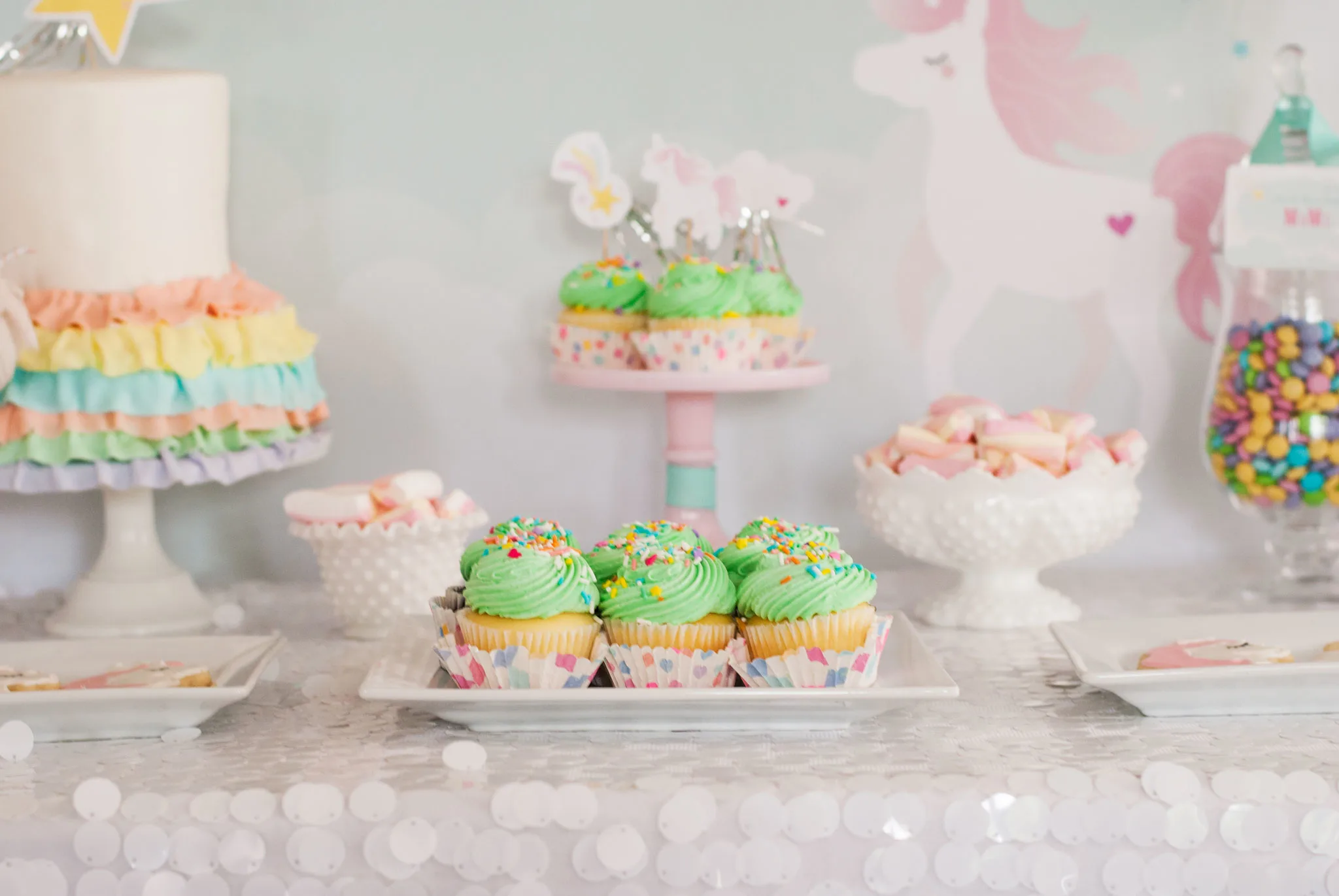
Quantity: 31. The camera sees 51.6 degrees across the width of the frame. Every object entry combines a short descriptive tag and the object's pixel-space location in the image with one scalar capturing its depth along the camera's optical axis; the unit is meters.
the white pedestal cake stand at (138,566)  1.12
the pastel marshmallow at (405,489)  1.12
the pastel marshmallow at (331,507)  1.11
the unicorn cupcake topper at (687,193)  1.31
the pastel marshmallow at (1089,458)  1.13
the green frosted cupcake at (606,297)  1.23
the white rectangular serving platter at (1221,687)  0.86
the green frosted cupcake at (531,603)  0.85
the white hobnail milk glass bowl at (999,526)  1.12
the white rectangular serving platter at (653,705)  0.83
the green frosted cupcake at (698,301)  1.18
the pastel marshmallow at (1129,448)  1.16
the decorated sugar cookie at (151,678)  0.89
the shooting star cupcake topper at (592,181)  1.31
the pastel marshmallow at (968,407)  1.17
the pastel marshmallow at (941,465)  1.13
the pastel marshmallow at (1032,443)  1.13
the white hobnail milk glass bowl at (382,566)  1.11
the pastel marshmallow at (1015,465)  1.12
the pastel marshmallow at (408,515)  1.11
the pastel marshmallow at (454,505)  1.13
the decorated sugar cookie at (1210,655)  0.91
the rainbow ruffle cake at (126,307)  1.10
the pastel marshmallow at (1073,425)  1.16
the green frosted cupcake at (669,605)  0.86
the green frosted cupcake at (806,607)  0.85
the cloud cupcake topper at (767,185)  1.32
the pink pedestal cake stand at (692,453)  1.25
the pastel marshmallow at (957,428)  1.16
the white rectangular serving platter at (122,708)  0.83
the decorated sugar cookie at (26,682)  0.88
